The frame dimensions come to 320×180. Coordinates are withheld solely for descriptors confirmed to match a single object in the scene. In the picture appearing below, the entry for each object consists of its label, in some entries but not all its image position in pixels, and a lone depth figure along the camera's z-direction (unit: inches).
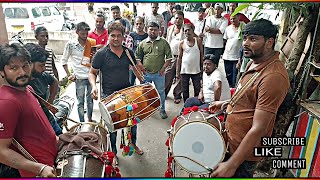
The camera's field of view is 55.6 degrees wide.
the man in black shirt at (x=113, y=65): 116.3
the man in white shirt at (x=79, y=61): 148.6
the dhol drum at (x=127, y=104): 102.7
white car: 343.8
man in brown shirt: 64.5
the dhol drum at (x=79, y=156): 72.8
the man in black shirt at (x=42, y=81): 98.5
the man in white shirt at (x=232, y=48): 182.2
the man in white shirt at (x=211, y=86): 125.5
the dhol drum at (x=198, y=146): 76.3
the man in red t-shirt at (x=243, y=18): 180.9
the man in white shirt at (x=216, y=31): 199.5
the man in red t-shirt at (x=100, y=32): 162.2
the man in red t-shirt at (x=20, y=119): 63.7
